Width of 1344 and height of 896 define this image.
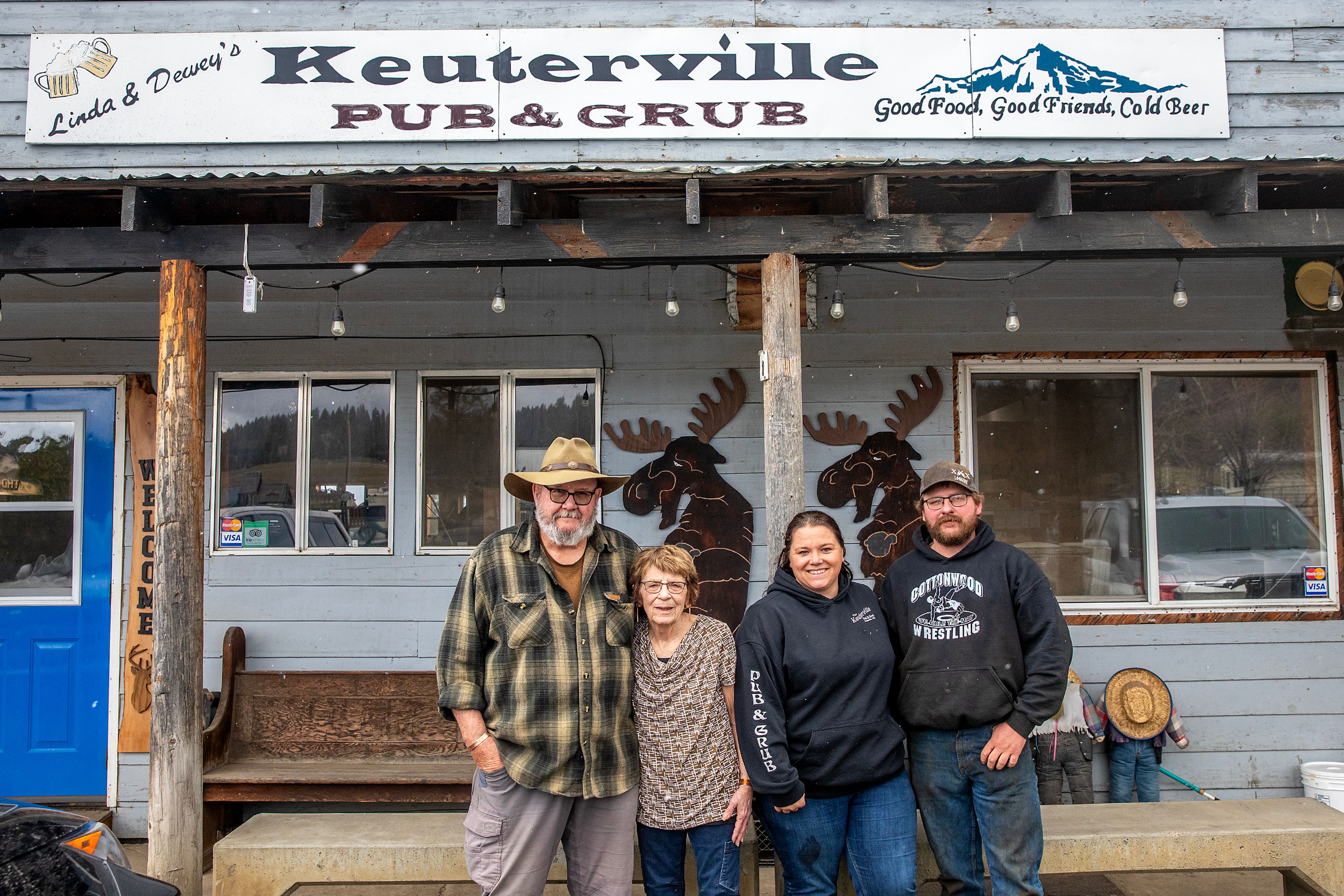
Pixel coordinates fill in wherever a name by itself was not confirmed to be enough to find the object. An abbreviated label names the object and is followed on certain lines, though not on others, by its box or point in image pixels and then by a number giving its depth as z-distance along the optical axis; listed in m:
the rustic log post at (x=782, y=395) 3.53
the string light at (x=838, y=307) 4.60
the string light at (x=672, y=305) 4.47
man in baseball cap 2.85
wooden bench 4.73
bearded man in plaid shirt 2.76
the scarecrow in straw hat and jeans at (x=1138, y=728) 4.69
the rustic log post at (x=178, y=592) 3.61
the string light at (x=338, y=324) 4.70
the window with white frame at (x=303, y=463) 4.96
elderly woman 2.72
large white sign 5.01
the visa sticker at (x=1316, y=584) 5.00
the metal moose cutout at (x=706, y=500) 4.85
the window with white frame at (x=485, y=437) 4.98
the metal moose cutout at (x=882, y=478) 4.89
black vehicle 2.37
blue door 4.86
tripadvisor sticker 4.95
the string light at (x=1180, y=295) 4.32
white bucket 4.62
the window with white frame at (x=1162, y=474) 5.05
